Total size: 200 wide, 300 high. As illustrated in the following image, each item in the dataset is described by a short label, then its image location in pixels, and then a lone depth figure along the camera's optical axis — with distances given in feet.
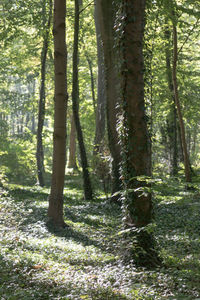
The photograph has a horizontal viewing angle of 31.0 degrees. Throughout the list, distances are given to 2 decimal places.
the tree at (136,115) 21.20
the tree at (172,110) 62.28
